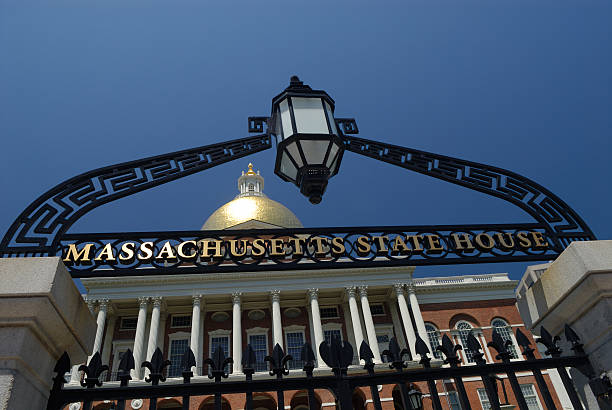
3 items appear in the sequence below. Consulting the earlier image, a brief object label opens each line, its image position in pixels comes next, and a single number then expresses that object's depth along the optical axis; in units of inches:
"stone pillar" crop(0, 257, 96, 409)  78.4
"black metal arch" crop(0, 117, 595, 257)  108.4
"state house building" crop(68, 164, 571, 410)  1299.2
